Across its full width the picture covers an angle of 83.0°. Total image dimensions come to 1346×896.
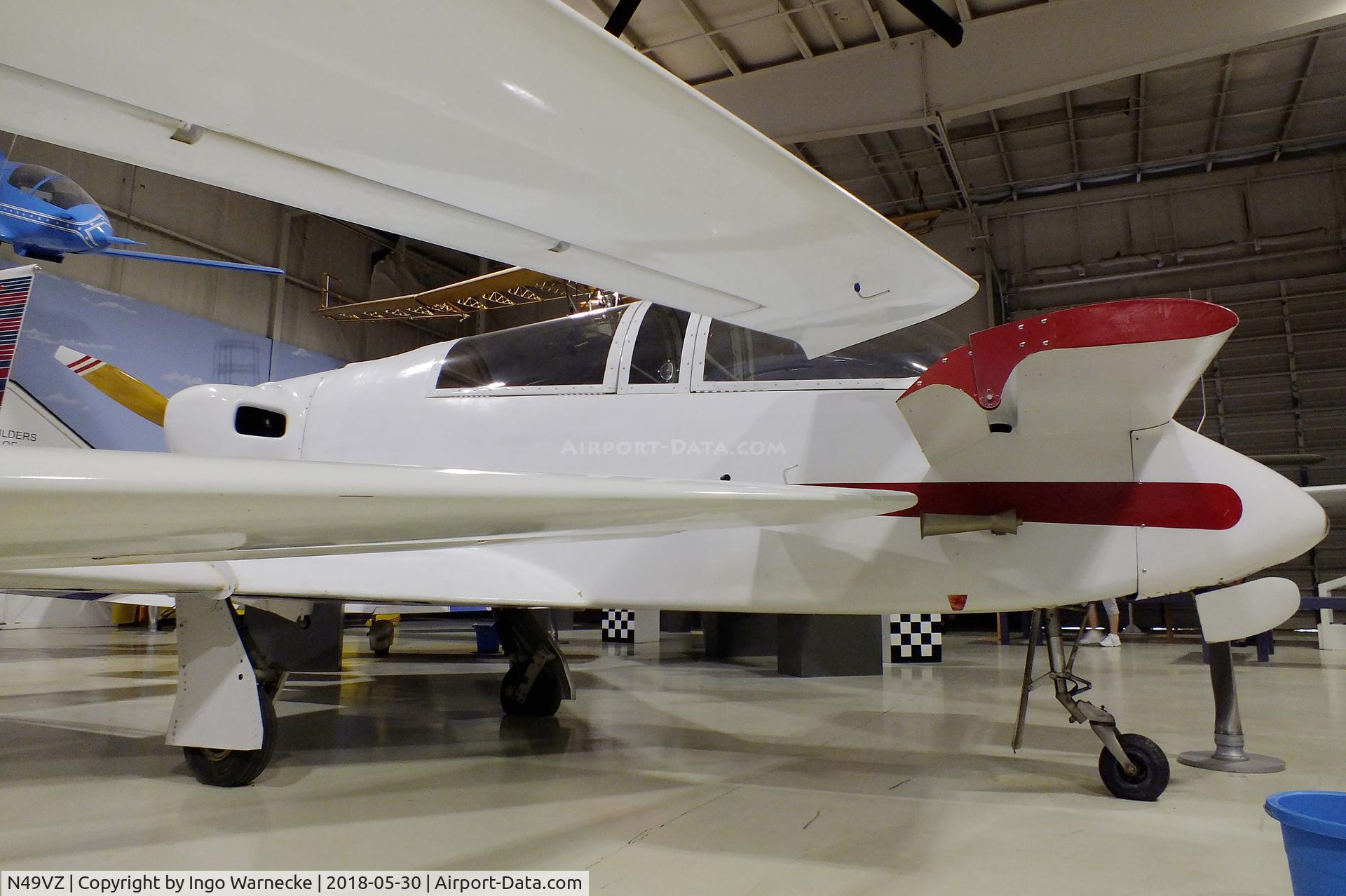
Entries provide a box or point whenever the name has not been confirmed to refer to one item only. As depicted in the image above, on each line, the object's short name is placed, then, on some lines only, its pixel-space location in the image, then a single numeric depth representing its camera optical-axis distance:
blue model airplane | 9.52
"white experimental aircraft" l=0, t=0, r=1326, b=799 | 1.57
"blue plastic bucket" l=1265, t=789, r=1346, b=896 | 1.38
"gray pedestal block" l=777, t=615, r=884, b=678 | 7.19
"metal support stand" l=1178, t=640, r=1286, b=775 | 3.29
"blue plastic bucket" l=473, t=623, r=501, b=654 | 10.18
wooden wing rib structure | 13.12
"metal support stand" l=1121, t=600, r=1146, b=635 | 12.92
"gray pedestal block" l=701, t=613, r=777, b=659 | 9.39
